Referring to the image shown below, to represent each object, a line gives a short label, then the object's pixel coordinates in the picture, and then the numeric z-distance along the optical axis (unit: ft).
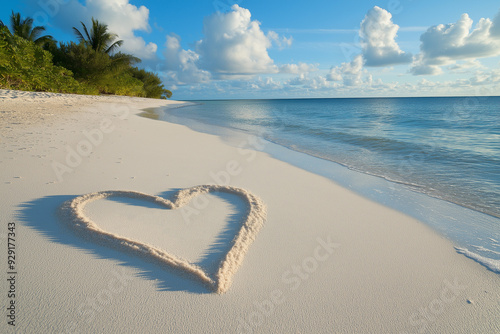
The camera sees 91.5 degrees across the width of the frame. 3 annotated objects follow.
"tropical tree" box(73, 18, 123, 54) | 95.86
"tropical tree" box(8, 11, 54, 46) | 85.25
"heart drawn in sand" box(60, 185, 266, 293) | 6.54
